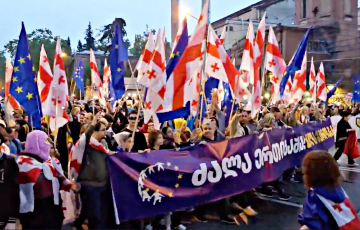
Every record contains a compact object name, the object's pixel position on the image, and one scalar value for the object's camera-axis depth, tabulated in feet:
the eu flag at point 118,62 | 30.73
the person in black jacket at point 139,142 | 21.24
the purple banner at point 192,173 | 16.84
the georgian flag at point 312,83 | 54.07
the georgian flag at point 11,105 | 28.73
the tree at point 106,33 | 250.31
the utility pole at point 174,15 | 48.37
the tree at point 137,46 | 248.03
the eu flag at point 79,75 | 59.11
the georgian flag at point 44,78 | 26.88
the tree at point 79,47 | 298.80
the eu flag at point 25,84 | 23.59
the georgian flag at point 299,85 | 41.59
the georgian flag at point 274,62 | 35.09
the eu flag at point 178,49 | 27.38
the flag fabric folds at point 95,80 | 43.29
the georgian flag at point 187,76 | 22.94
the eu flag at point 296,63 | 35.68
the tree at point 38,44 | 181.47
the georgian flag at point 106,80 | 53.83
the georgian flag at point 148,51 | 28.06
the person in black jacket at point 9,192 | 14.99
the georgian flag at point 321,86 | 55.91
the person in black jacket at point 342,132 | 37.73
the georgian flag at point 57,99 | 24.23
